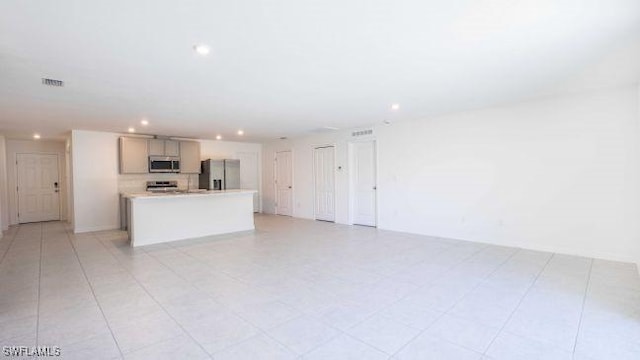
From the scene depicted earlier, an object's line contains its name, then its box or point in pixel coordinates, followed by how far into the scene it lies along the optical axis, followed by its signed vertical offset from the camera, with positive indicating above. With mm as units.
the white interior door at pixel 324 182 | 7867 -163
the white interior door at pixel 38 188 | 8047 -199
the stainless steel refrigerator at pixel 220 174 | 8320 +89
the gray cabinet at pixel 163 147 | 7457 +763
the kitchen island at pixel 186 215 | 5441 -720
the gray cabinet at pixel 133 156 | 7082 +533
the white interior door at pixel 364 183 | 7043 -183
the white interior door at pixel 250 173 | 9625 +124
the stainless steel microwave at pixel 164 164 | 7478 +358
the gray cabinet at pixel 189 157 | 8008 +546
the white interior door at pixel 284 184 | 9062 -226
